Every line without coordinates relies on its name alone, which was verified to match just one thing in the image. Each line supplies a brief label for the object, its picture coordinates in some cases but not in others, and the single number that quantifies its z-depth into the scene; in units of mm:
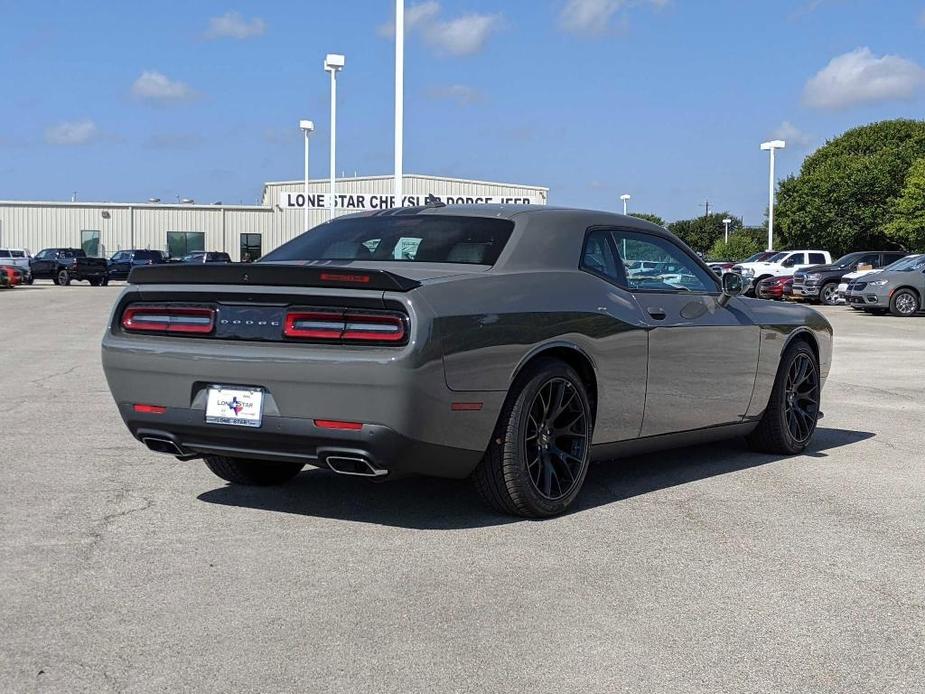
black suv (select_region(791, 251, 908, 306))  35250
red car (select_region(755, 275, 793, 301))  37531
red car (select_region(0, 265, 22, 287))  45478
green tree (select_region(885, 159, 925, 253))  50719
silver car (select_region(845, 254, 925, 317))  28500
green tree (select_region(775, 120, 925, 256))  63062
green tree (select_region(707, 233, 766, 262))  73875
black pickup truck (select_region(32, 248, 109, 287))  51500
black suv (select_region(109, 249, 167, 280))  55969
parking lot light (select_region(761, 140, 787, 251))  56750
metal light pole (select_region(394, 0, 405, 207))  22841
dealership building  70688
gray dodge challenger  5117
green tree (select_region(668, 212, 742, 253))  138500
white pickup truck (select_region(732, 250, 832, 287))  41844
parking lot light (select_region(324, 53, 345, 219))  35344
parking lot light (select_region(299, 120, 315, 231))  53156
